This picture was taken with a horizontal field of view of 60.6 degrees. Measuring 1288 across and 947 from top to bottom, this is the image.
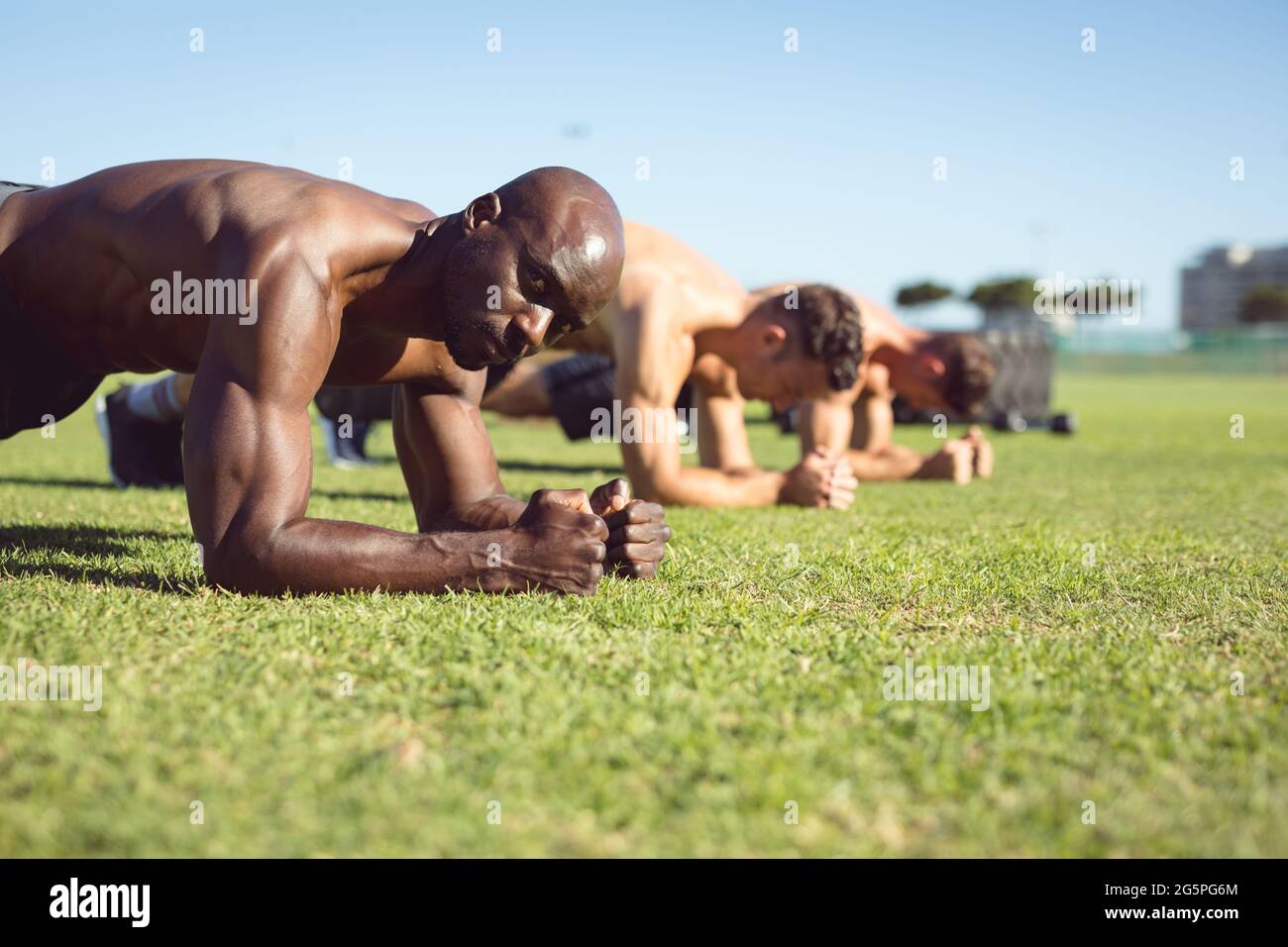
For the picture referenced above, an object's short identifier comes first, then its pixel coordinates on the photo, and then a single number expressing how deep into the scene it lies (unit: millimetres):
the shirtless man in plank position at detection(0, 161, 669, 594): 2818
